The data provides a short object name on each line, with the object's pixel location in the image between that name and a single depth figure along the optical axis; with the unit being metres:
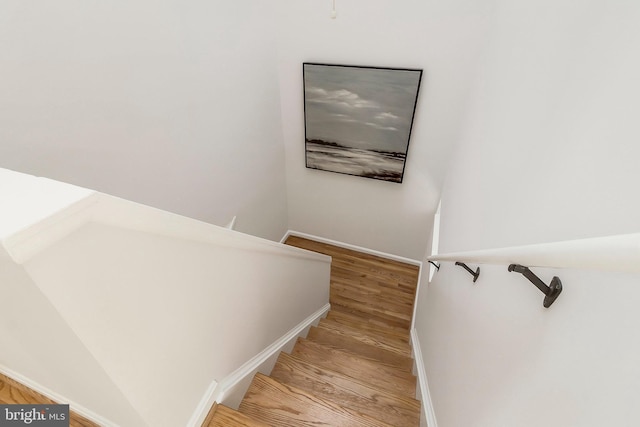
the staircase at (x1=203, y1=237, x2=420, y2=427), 1.33
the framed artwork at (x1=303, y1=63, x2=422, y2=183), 2.57
